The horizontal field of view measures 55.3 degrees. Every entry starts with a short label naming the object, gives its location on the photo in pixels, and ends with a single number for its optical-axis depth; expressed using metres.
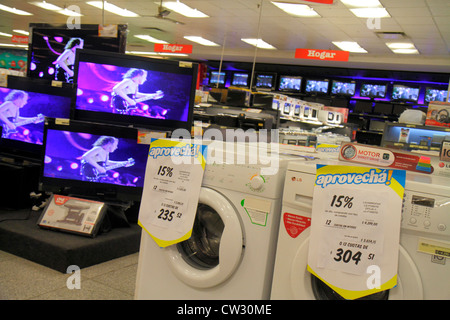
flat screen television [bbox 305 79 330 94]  14.20
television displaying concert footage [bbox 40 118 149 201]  3.36
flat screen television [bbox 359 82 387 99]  13.12
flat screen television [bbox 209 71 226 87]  16.28
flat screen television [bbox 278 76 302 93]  14.41
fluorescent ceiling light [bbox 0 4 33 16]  11.41
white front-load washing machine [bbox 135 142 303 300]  2.05
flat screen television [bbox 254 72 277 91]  14.68
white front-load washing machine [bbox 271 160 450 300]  1.66
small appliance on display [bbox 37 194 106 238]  3.21
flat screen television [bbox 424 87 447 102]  12.05
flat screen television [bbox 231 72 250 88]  15.68
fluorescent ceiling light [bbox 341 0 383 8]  6.83
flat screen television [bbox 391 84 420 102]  12.57
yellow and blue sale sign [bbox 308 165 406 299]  1.70
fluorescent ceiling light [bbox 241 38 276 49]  11.77
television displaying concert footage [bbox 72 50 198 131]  3.51
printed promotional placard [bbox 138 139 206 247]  2.24
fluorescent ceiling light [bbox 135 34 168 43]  13.14
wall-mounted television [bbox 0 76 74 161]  3.88
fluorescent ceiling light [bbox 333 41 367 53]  10.37
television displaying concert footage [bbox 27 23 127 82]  4.17
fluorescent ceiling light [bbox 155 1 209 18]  8.74
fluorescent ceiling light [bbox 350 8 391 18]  7.22
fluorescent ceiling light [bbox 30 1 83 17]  10.44
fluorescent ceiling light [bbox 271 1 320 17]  7.75
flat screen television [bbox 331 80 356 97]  13.79
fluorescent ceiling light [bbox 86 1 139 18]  9.61
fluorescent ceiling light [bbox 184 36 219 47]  12.61
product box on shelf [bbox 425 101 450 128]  6.91
